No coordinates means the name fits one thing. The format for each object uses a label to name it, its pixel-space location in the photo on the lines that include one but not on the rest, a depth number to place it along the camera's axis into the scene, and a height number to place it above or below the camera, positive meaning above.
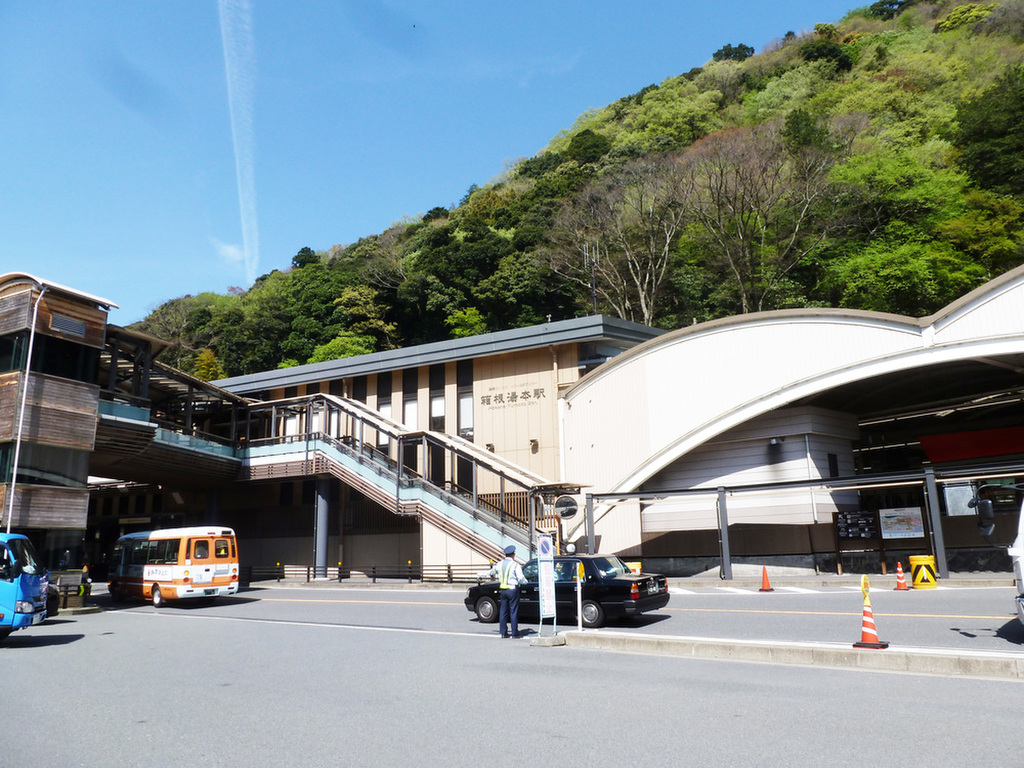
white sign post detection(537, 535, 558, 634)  13.45 -0.56
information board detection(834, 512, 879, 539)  23.59 +0.41
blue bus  14.42 -0.68
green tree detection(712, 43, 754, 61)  90.91 +58.60
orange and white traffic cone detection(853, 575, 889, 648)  10.59 -1.36
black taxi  14.99 -1.02
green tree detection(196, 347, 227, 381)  62.50 +15.06
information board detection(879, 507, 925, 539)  22.33 +0.44
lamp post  21.83 +4.20
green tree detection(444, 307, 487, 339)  56.66 +16.63
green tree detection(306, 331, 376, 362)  57.44 +15.14
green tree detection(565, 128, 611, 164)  68.31 +35.97
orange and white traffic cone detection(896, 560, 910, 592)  18.76 -1.10
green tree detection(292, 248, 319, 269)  80.93 +31.08
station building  23.12 +4.16
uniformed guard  13.77 -0.79
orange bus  23.19 -0.47
